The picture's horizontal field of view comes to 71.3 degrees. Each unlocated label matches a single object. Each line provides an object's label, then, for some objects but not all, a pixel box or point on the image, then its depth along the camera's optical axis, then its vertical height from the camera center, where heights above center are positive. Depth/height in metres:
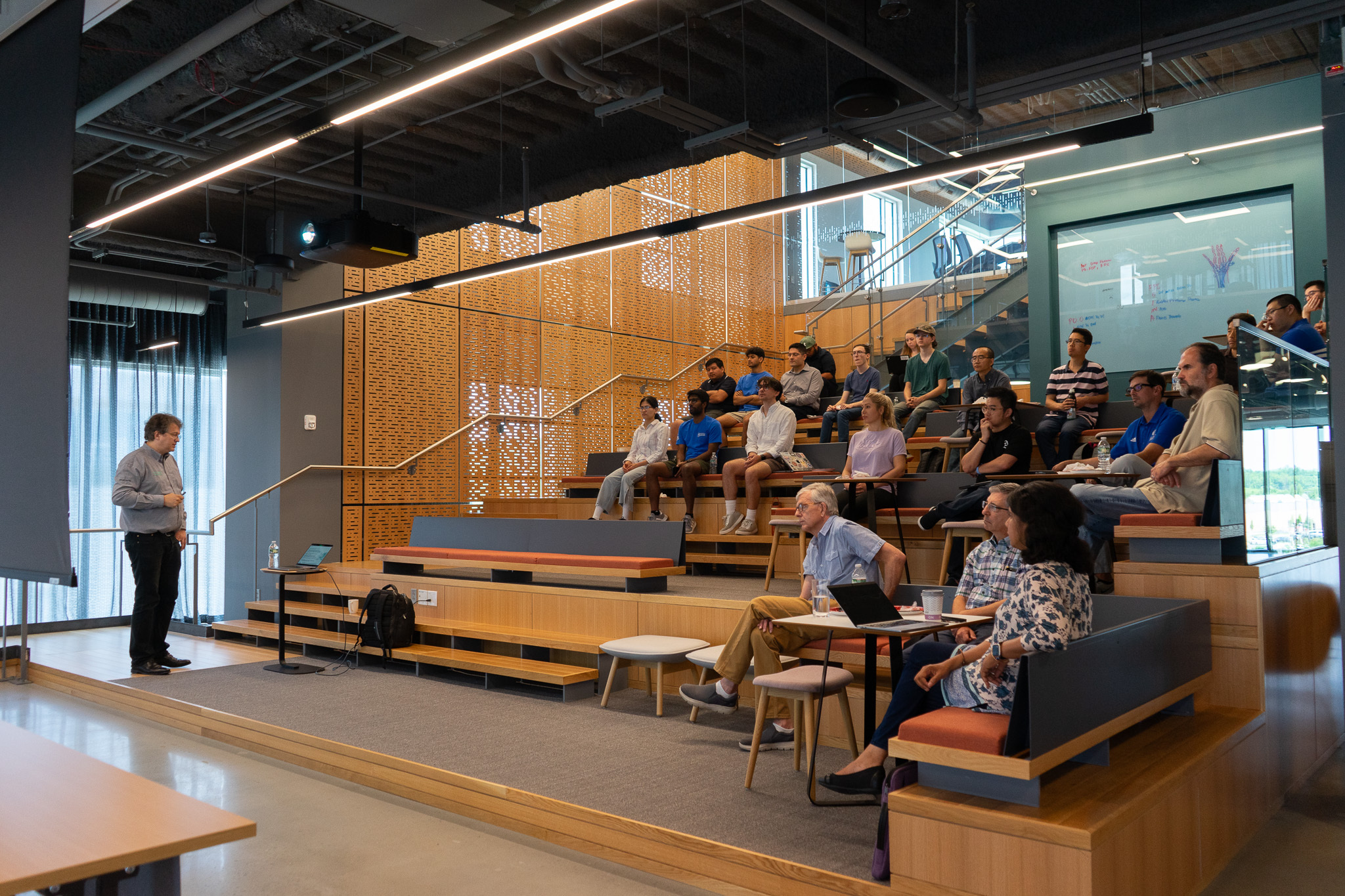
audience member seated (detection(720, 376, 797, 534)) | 7.46 +0.29
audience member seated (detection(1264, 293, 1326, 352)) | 5.80 +0.97
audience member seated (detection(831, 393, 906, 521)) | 6.25 +0.21
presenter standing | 6.50 -0.27
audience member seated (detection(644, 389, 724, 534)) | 8.23 +0.33
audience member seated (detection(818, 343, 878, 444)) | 8.43 +0.83
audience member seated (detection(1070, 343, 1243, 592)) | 4.17 +0.14
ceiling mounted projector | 6.39 +1.72
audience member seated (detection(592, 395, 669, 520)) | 8.48 +0.25
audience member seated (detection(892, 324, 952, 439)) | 8.22 +0.90
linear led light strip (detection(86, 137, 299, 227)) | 4.85 +1.79
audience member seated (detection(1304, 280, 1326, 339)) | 6.94 +1.36
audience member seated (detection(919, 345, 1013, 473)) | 7.09 +0.76
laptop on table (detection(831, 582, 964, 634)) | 3.34 -0.46
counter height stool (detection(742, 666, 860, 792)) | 3.78 -0.84
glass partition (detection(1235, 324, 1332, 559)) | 4.38 +0.19
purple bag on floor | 2.89 -1.10
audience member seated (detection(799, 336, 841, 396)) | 9.88 +1.30
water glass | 3.78 -0.48
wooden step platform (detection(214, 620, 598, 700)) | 5.72 -1.16
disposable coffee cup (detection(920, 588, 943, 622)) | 3.49 -0.46
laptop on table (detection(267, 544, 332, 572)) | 6.71 -0.50
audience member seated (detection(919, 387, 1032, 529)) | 5.63 +0.21
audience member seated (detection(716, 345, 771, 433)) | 9.27 +0.93
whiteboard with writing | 9.04 +2.11
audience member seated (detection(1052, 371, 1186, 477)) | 4.77 +0.27
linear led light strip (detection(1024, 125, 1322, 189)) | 8.79 +3.27
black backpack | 6.71 -0.95
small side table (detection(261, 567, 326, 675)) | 6.71 -1.28
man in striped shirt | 6.62 +0.58
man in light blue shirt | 4.32 -0.46
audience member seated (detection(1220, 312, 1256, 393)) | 5.71 +0.78
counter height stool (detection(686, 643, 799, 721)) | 4.77 -0.89
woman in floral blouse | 2.89 -0.40
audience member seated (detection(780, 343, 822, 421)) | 9.05 +0.95
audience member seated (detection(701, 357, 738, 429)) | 9.75 +1.01
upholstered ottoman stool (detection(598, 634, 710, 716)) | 5.08 -0.90
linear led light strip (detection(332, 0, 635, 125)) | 3.43 +1.76
